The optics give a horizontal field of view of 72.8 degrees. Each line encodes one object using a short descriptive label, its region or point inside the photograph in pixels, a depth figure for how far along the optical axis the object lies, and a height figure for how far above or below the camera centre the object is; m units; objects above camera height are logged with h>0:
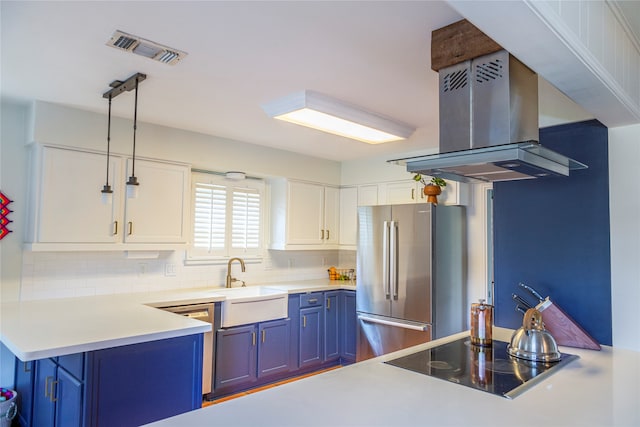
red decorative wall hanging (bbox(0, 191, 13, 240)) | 3.06 +0.12
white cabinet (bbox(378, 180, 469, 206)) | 4.22 +0.46
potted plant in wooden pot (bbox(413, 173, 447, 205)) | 4.15 +0.46
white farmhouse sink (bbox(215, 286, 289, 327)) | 3.61 -0.61
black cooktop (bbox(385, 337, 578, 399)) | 1.54 -0.52
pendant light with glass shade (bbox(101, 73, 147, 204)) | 2.54 +0.87
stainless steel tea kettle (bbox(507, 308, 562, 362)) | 1.83 -0.45
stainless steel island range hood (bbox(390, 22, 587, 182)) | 1.64 +0.47
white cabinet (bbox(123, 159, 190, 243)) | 3.43 +0.23
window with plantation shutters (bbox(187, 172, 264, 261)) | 4.20 +0.17
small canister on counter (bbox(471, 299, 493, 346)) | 2.09 -0.41
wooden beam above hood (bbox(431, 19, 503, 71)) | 1.72 +0.80
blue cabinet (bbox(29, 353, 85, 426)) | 2.09 -0.86
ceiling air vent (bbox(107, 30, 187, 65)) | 2.03 +0.91
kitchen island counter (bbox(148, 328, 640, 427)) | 1.23 -0.52
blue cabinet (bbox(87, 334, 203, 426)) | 2.10 -0.77
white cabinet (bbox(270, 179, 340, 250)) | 4.65 +0.22
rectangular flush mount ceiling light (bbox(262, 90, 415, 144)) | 2.75 +0.81
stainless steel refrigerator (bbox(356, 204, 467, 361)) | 3.85 -0.36
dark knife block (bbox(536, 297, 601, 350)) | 2.07 -0.43
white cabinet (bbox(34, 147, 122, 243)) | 3.03 +0.24
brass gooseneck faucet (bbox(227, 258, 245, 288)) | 4.25 -0.38
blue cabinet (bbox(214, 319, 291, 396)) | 3.60 -1.05
